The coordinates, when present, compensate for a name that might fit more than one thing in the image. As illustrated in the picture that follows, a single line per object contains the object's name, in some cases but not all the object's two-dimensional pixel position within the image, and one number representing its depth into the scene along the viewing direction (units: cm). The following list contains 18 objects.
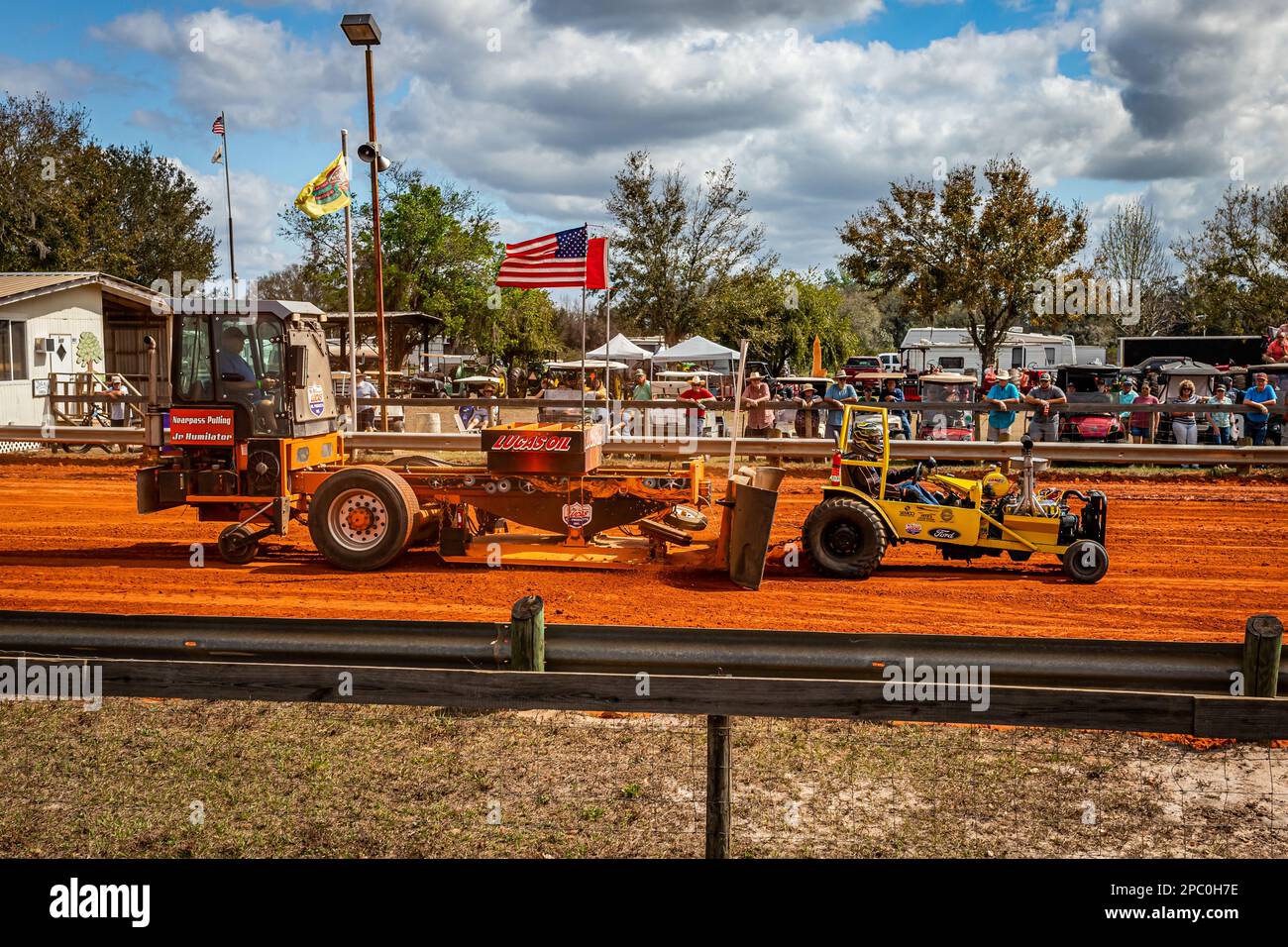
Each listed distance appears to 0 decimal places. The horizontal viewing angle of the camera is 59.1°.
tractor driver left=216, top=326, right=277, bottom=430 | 1098
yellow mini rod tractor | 1031
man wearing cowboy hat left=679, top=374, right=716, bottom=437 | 2011
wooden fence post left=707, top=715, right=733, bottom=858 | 429
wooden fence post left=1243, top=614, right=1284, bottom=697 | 428
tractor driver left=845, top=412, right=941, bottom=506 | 1045
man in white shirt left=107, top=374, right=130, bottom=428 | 2258
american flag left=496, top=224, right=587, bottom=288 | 1153
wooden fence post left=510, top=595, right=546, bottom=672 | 452
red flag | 1136
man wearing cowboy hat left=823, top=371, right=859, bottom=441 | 1850
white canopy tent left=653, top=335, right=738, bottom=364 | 3500
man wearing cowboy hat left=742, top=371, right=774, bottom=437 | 2002
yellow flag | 1944
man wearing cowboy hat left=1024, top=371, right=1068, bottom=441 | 1859
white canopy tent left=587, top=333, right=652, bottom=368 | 3625
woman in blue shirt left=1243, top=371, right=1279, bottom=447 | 1862
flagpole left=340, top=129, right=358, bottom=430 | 1890
